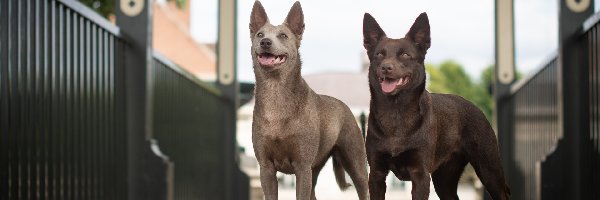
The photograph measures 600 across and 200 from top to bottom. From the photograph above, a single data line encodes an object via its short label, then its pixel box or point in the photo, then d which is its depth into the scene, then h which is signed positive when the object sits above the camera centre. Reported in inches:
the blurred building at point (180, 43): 1443.2 +101.7
